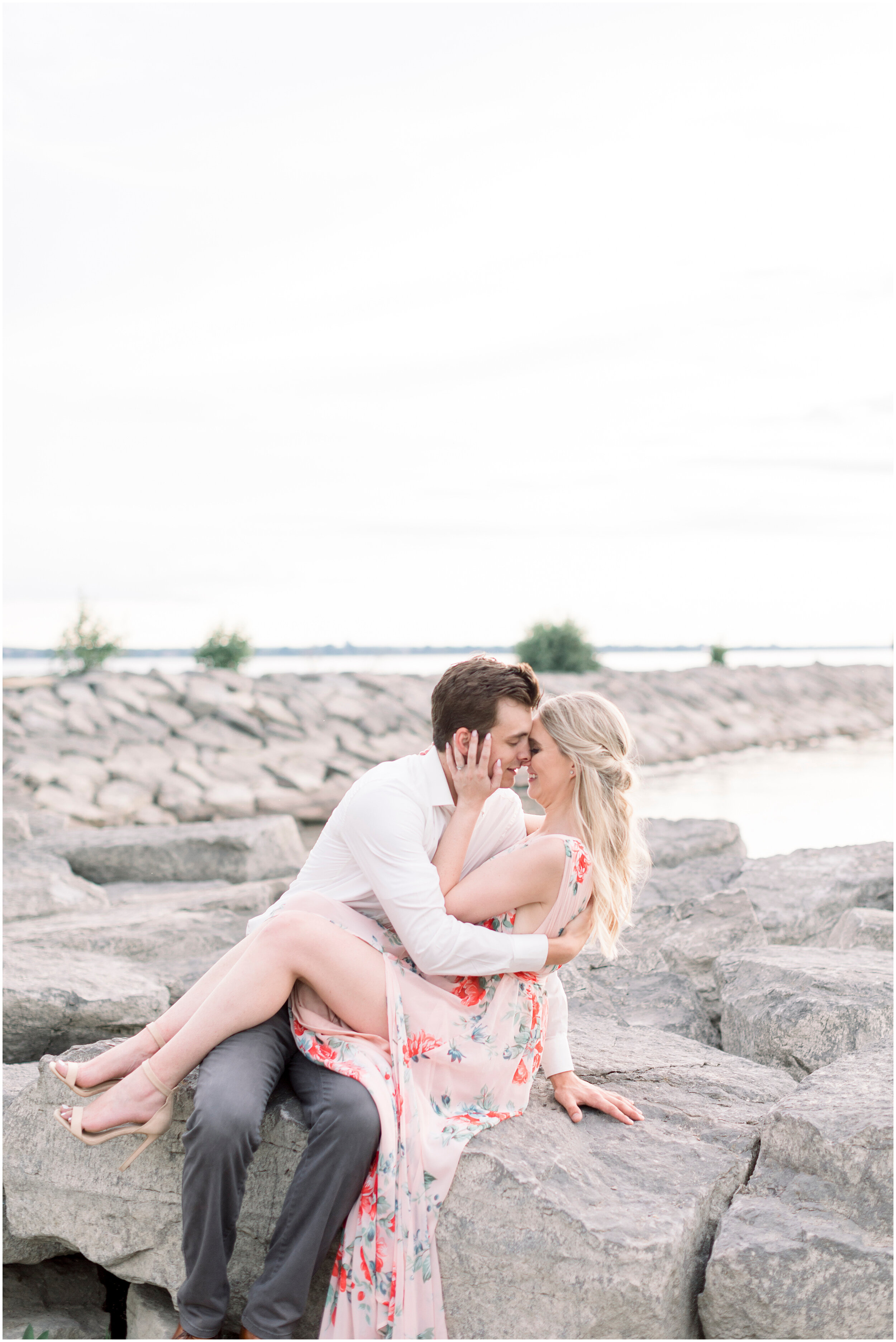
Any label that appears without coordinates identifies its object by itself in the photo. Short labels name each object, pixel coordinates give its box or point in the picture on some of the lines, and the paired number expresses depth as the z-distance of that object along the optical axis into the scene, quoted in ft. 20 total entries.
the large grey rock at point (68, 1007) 11.85
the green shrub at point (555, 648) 51.47
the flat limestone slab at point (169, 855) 19.99
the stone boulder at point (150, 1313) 8.63
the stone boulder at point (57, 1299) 9.20
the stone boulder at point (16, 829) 21.54
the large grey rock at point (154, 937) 13.71
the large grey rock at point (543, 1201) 7.20
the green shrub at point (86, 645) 41.86
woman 7.42
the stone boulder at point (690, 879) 15.87
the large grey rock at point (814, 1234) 7.07
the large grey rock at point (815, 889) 15.10
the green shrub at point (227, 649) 44.98
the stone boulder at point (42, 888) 16.57
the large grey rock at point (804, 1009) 10.11
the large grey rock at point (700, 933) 12.96
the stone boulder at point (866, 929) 13.33
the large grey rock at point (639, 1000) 11.64
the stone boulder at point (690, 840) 19.04
